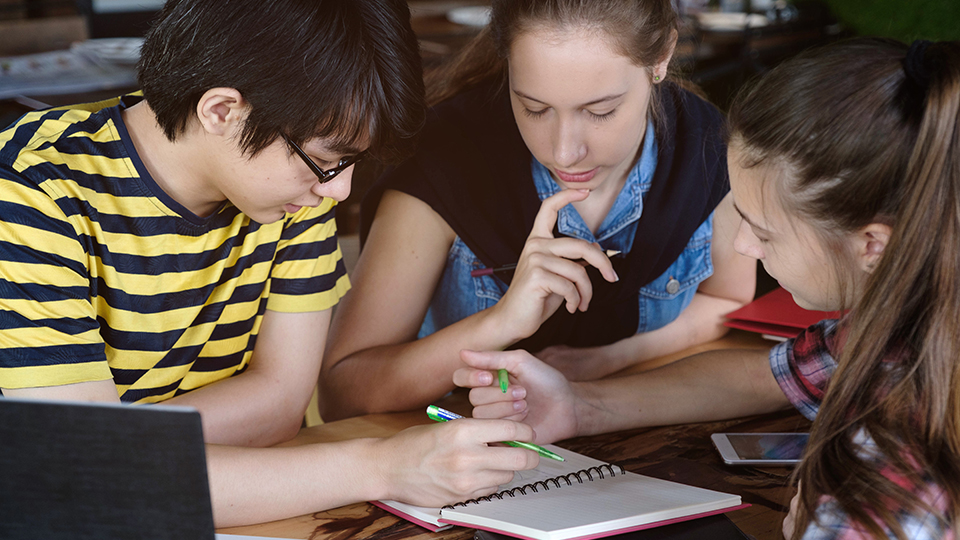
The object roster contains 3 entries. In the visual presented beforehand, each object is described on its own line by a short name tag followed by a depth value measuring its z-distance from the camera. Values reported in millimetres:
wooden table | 910
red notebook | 1366
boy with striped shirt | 908
